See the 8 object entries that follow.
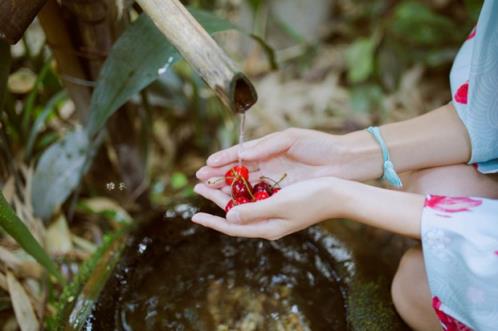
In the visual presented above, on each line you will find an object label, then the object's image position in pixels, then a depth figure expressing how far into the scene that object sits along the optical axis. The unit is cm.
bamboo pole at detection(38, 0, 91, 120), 150
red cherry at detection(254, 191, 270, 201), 130
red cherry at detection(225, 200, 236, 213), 130
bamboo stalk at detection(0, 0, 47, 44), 119
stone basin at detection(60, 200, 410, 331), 133
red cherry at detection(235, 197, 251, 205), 130
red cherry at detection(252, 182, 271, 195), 135
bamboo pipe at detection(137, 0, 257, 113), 92
